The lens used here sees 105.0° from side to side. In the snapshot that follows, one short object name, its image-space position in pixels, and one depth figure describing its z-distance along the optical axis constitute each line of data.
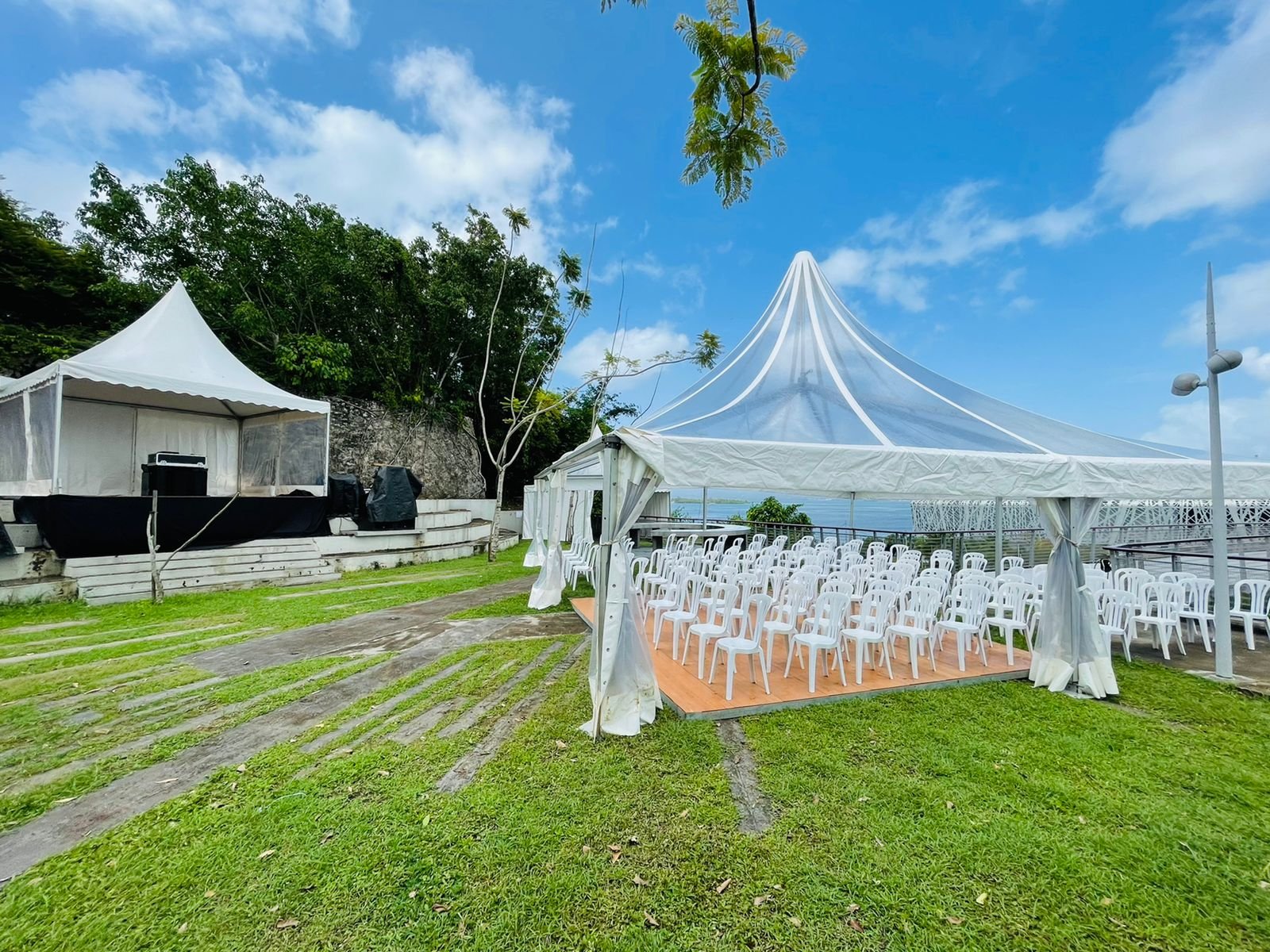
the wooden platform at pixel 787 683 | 3.90
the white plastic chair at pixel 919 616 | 4.46
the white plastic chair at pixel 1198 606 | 5.18
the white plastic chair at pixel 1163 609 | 5.19
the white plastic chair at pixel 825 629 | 4.04
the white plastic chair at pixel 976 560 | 6.70
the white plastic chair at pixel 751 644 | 3.92
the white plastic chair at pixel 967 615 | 4.66
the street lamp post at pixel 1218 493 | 4.43
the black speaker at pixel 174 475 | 8.80
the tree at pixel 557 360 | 12.84
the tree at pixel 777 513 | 15.62
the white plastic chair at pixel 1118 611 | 5.27
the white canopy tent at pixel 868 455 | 3.58
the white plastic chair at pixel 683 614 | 4.63
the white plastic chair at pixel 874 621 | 4.21
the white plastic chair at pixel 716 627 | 4.18
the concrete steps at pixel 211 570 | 6.96
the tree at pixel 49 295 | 11.70
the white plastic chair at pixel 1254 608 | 5.51
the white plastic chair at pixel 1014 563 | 7.14
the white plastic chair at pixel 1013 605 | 5.29
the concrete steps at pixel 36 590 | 6.38
